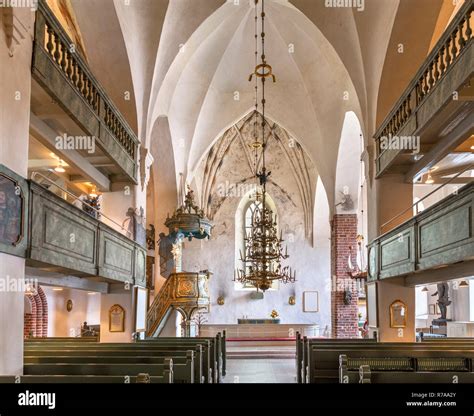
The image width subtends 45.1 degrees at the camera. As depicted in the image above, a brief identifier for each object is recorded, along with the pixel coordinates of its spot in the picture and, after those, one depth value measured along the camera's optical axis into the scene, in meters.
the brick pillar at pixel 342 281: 19.67
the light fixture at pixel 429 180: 14.30
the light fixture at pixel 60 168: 12.14
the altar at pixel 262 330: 23.83
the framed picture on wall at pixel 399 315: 13.04
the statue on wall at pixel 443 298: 21.75
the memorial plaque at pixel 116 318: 13.25
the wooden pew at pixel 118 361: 6.79
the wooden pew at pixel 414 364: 8.21
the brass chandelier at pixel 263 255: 14.93
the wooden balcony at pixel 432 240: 7.36
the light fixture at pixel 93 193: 17.10
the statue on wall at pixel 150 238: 21.69
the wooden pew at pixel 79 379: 5.49
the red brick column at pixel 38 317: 16.69
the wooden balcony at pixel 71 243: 6.99
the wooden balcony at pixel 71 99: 7.48
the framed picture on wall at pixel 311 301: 27.33
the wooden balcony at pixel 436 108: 7.34
